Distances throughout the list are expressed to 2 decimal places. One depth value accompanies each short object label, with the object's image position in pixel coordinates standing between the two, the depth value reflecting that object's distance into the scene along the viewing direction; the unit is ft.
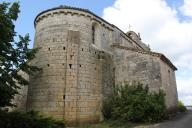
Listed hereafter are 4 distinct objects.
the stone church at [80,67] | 35.71
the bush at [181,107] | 46.82
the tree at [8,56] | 25.08
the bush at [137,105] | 33.37
